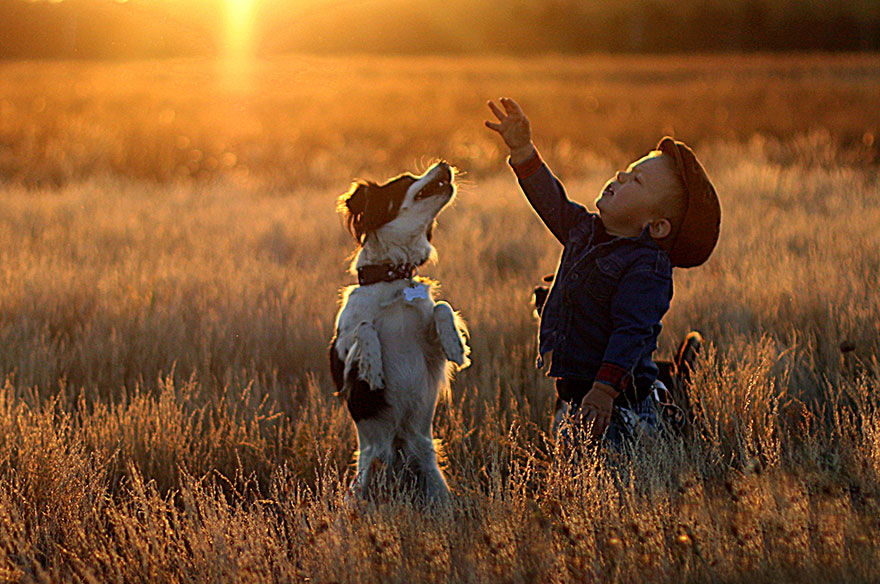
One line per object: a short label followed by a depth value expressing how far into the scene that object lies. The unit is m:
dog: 7.10
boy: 7.06
